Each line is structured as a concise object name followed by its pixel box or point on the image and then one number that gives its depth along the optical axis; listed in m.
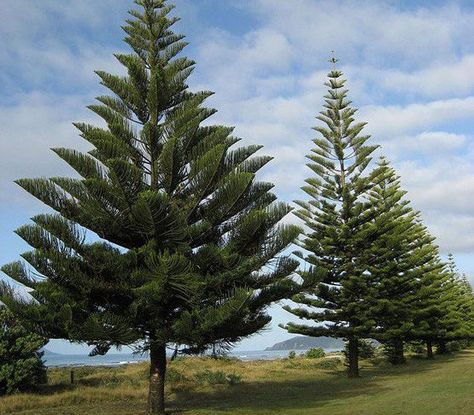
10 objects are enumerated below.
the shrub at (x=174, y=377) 16.88
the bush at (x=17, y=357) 13.27
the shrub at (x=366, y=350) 28.08
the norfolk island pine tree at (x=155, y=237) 9.81
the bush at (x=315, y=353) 30.06
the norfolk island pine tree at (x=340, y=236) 20.86
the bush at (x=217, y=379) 16.41
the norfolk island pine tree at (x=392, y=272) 21.20
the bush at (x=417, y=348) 32.82
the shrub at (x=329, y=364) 24.08
